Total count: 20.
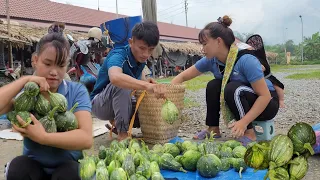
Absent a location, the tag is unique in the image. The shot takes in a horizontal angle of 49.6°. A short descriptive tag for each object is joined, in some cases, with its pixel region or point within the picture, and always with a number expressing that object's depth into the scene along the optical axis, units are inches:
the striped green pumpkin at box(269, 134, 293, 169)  66.1
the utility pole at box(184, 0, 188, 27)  2406.3
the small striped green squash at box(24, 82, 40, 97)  83.4
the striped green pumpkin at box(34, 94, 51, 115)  85.7
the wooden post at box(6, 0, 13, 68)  405.7
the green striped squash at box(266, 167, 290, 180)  66.4
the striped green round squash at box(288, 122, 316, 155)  68.9
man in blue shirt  141.9
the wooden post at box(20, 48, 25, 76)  574.2
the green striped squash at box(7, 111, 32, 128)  82.0
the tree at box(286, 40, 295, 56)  3796.3
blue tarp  101.9
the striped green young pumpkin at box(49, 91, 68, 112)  85.6
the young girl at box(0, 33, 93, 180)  84.5
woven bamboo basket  156.8
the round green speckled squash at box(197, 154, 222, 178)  100.3
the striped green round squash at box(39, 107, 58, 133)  84.0
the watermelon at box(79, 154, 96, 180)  88.7
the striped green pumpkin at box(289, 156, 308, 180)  67.1
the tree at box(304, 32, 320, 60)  2305.4
